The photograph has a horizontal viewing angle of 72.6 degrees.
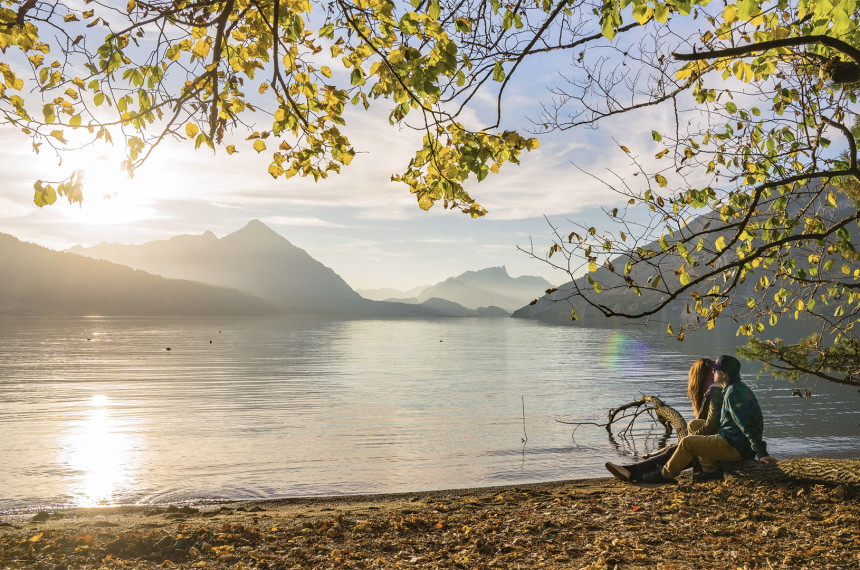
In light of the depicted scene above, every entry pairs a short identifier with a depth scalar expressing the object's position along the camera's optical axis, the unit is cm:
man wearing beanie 1011
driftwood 960
